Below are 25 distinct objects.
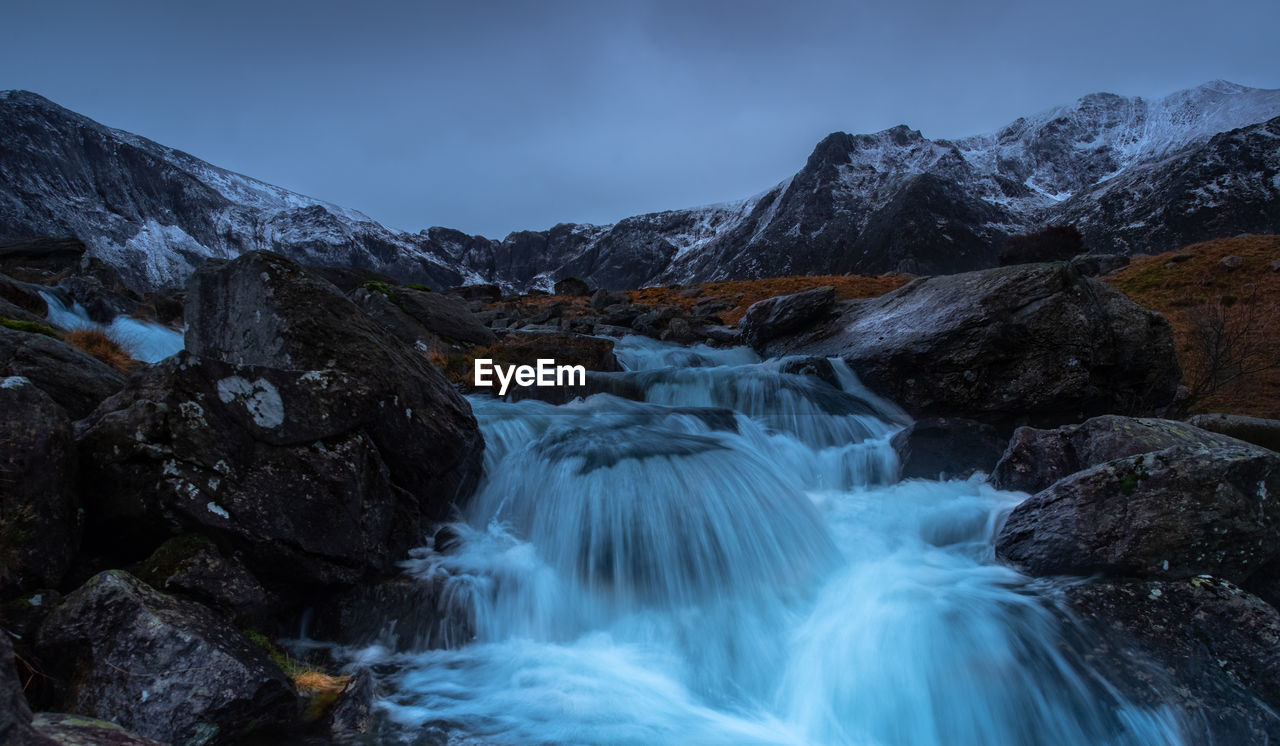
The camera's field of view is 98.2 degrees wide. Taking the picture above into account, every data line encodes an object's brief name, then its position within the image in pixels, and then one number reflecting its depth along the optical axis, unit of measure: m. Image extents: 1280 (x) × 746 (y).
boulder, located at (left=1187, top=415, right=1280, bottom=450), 9.59
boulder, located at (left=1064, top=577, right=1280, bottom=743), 4.19
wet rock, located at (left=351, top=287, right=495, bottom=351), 15.30
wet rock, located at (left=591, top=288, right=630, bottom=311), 34.28
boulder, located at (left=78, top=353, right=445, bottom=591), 4.63
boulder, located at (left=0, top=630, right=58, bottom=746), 2.00
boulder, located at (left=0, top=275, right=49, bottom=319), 13.80
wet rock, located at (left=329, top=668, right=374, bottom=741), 3.92
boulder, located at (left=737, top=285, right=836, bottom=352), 17.97
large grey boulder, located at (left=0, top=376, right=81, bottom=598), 3.74
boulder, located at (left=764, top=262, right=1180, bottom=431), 11.16
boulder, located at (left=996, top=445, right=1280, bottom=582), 5.07
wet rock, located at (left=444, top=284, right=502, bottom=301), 45.16
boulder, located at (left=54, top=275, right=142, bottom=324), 18.94
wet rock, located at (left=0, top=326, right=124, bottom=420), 6.15
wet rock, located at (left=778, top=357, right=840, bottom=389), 13.94
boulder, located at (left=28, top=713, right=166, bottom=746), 2.22
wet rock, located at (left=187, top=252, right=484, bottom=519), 6.38
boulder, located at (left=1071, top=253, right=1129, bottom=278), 29.59
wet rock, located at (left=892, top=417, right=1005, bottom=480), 9.94
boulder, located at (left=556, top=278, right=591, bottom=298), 50.25
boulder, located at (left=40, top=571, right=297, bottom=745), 3.26
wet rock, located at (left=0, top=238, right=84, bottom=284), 28.89
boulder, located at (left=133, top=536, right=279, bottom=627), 4.22
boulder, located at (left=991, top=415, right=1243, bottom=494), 7.20
